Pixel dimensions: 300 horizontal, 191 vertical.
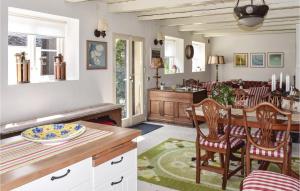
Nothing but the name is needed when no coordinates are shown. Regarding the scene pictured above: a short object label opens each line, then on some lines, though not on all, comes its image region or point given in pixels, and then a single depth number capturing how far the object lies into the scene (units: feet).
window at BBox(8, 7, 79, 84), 12.57
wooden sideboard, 20.21
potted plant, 11.62
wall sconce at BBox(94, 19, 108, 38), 16.12
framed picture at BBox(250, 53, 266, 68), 31.73
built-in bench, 10.42
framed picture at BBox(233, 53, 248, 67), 32.81
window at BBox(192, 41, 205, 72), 32.19
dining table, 9.36
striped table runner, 4.87
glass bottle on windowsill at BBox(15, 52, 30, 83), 12.34
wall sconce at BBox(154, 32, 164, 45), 22.25
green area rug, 10.38
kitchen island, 4.48
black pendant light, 9.29
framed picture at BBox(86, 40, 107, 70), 15.83
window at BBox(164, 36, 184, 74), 25.90
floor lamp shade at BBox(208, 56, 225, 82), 32.65
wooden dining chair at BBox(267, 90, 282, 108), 12.91
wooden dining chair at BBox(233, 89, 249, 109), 15.34
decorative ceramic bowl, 5.96
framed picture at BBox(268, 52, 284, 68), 30.81
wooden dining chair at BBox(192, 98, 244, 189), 9.84
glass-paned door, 18.96
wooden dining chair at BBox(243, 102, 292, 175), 8.89
